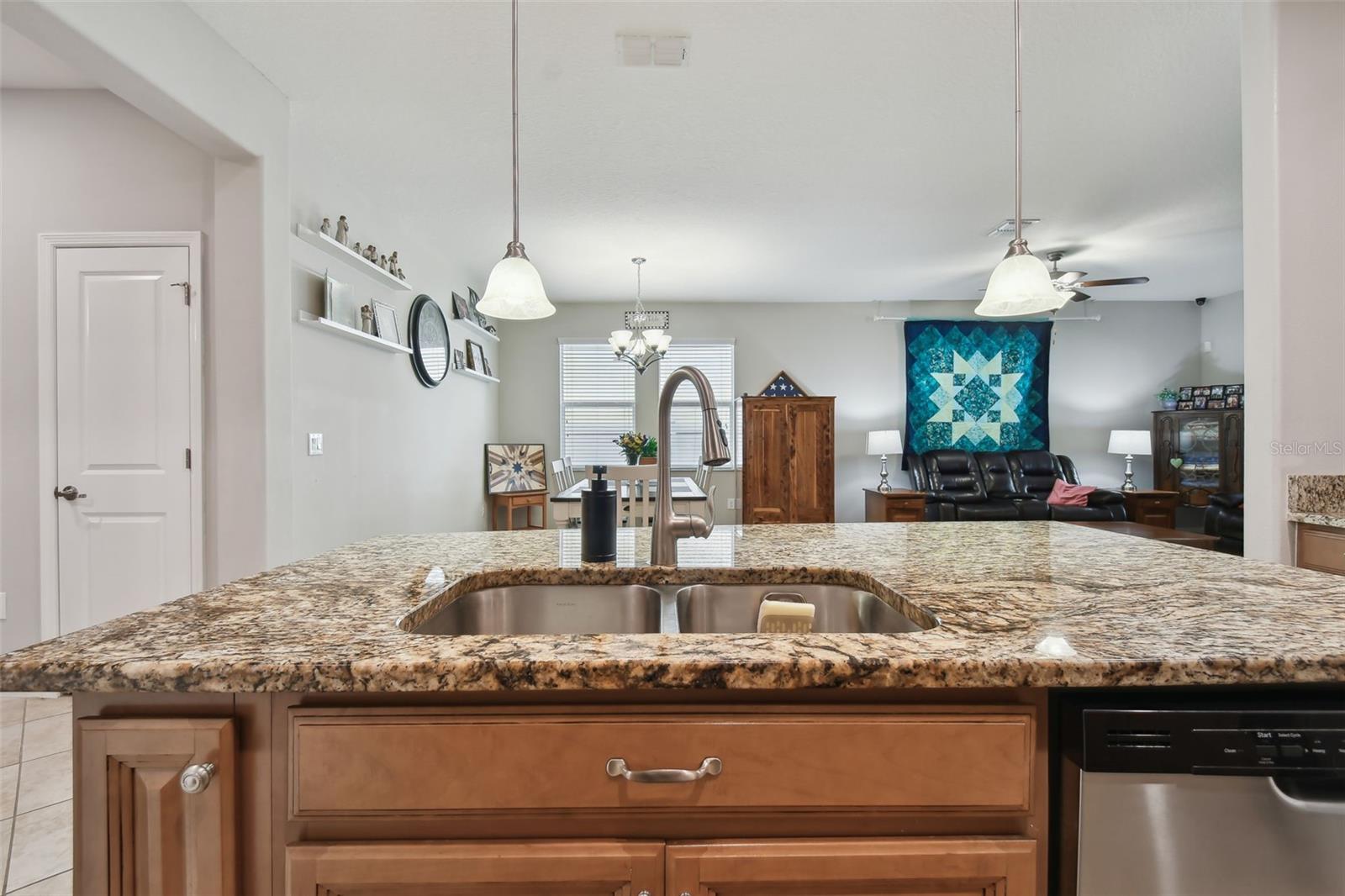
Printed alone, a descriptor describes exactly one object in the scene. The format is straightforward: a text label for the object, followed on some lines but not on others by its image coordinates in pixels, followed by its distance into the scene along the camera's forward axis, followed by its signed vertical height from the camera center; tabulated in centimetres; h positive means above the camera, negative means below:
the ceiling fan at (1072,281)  436 +124
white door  264 +8
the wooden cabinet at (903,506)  576 -58
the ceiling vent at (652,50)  222 +149
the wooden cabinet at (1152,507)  577 -60
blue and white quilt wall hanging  649 +64
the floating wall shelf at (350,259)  284 +101
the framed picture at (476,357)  543 +83
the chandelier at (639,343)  497 +87
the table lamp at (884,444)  607 +2
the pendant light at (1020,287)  157 +42
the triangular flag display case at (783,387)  639 +62
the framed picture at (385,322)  357 +77
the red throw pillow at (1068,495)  569 -48
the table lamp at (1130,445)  598 +0
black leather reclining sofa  577 -37
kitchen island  67 -35
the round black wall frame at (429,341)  419 +78
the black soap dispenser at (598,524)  124 -16
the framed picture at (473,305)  551 +131
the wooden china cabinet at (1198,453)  556 -8
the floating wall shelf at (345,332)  283 +60
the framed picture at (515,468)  596 -21
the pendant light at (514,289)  152 +40
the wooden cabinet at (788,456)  591 -9
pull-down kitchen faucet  114 -8
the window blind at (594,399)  653 +52
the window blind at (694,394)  649 +56
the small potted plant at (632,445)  487 +1
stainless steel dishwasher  68 -41
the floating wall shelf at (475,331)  521 +110
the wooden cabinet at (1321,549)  172 -31
